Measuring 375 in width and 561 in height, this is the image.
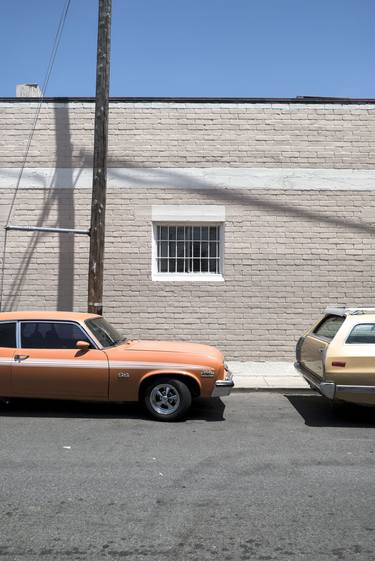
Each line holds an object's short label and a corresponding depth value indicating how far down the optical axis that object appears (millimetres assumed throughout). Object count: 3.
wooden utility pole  10086
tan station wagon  6949
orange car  7148
